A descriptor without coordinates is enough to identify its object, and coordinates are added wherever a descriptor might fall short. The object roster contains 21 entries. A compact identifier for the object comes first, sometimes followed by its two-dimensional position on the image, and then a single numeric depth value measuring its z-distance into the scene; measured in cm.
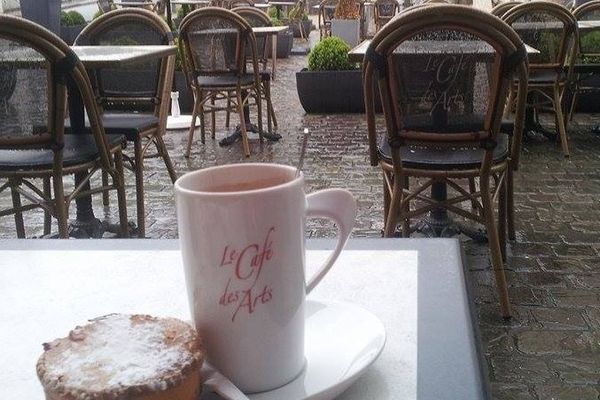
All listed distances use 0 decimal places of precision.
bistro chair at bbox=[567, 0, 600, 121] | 536
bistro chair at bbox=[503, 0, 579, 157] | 463
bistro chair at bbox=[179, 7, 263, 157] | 502
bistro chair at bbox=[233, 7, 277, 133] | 583
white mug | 54
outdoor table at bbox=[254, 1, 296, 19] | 1205
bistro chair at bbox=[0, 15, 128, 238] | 244
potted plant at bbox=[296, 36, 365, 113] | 680
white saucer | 57
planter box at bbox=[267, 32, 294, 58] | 1187
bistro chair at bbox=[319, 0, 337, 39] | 1126
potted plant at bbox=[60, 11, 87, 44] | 1102
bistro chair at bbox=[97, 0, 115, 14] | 1011
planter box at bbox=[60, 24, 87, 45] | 1097
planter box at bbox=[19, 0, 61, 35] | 787
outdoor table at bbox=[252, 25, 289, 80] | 609
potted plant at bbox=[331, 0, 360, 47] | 953
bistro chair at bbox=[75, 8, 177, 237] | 366
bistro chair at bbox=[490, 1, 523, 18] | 519
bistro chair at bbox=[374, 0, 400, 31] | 1080
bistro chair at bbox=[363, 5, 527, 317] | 228
